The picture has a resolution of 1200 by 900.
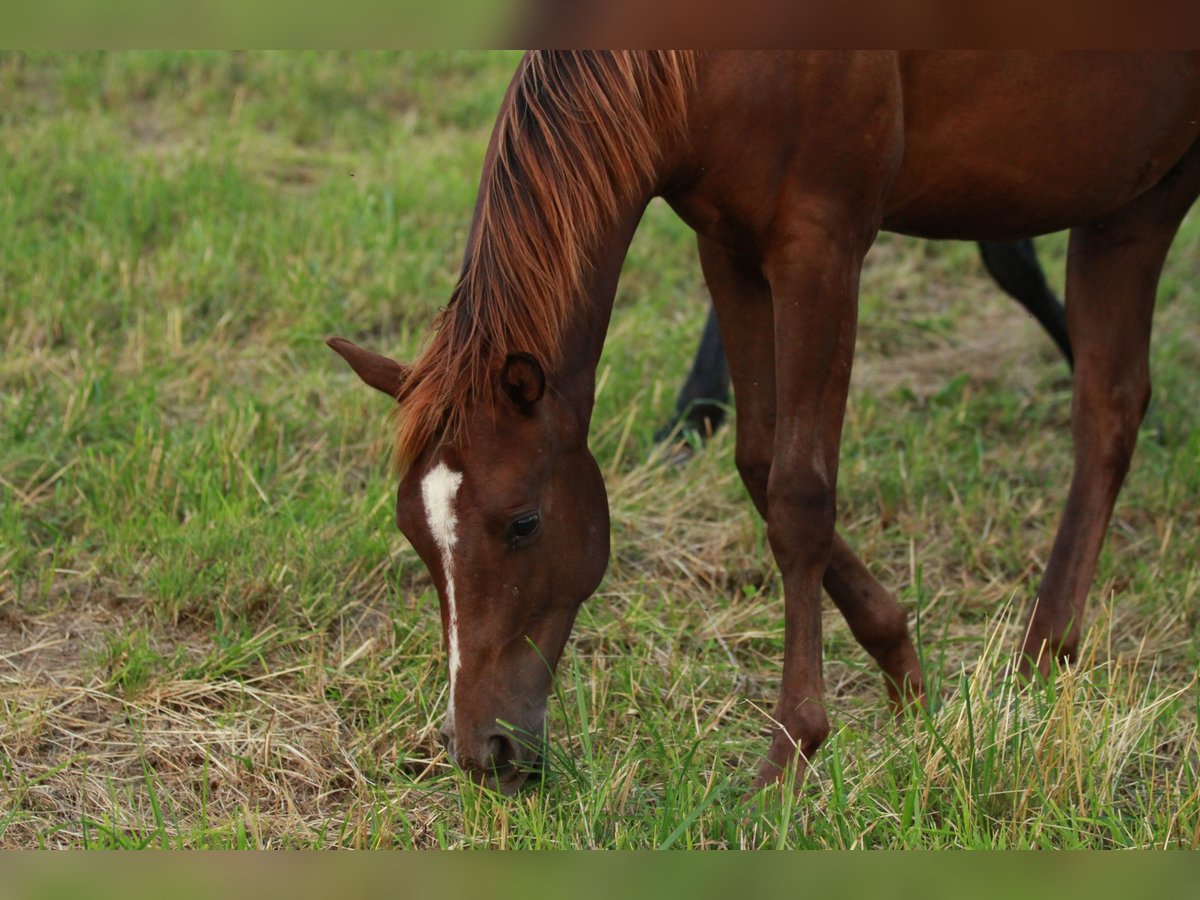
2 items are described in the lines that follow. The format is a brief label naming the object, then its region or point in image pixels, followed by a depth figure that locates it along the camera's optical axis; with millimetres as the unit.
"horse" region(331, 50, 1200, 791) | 4777
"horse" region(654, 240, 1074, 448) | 8883
